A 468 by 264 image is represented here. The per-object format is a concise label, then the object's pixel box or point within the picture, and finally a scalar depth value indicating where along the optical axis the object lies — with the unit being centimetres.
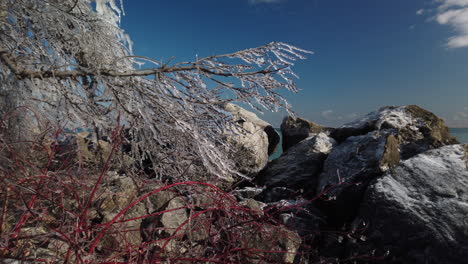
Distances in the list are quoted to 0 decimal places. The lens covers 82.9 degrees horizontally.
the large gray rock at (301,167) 590
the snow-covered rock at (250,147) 628
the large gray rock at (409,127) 518
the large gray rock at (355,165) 442
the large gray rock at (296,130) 802
